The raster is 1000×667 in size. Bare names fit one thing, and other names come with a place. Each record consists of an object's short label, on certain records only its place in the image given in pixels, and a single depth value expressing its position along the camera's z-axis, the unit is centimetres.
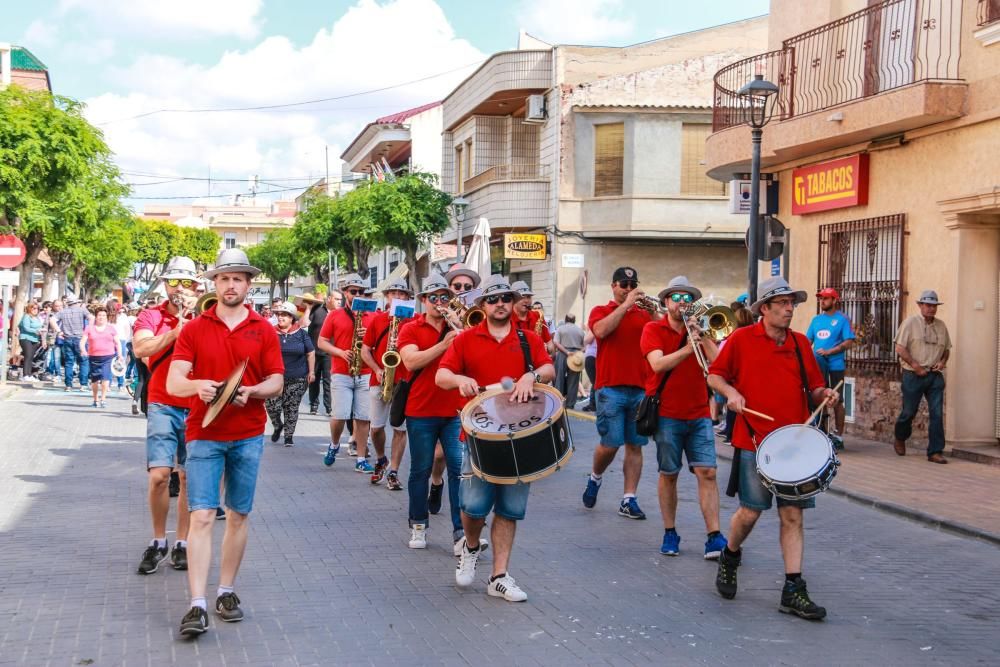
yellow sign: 2922
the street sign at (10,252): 2378
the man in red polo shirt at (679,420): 808
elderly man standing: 1366
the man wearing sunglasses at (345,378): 1230
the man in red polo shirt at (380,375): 1102
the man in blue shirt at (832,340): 1455
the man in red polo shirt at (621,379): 942
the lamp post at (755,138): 1484
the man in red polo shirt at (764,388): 671
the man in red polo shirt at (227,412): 607
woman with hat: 1469
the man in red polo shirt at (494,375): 685
